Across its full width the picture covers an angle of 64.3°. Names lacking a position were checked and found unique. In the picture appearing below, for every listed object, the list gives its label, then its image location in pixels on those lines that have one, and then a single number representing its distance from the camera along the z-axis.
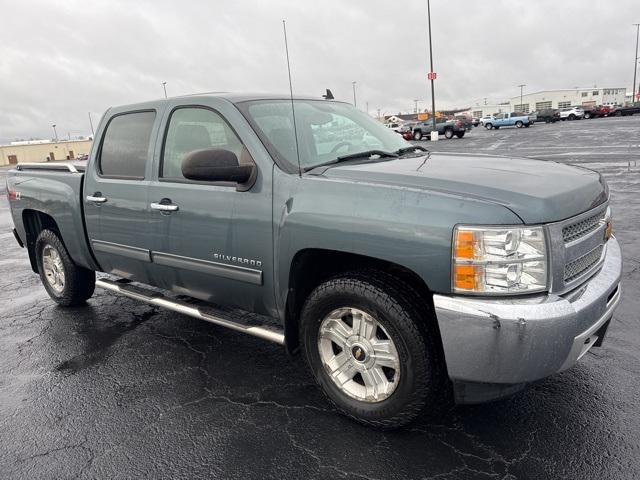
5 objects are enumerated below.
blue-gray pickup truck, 2.30
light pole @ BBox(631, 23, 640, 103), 75.24
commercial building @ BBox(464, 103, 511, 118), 133.99
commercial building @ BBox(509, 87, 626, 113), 122.91
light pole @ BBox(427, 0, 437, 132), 34.62
